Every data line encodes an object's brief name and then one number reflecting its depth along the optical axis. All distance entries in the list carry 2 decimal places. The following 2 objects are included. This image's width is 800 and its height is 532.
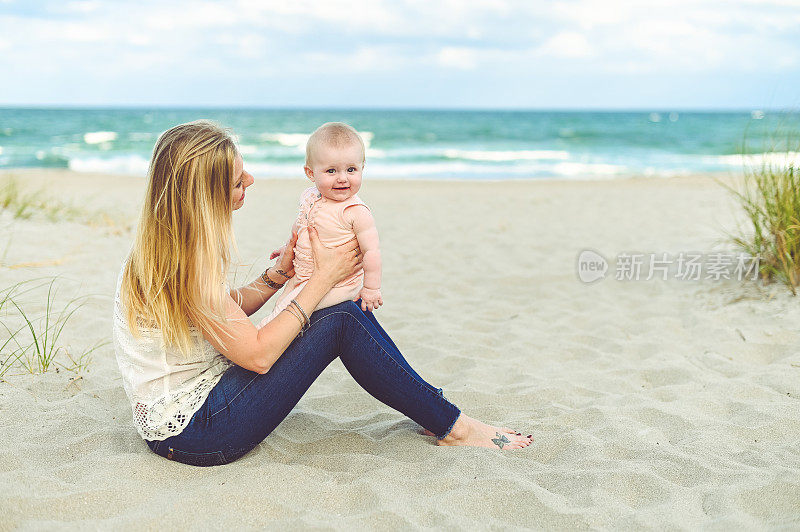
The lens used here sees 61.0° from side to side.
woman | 2.24
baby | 2.68
